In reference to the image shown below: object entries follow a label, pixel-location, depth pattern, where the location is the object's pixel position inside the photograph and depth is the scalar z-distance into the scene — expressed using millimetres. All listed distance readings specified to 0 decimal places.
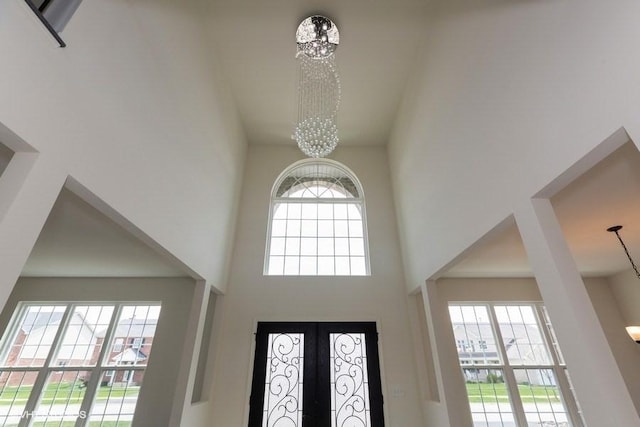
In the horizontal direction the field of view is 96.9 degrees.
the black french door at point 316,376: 3883
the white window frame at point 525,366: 4047
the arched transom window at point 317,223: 4902
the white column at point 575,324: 1500
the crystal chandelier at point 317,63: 3627
